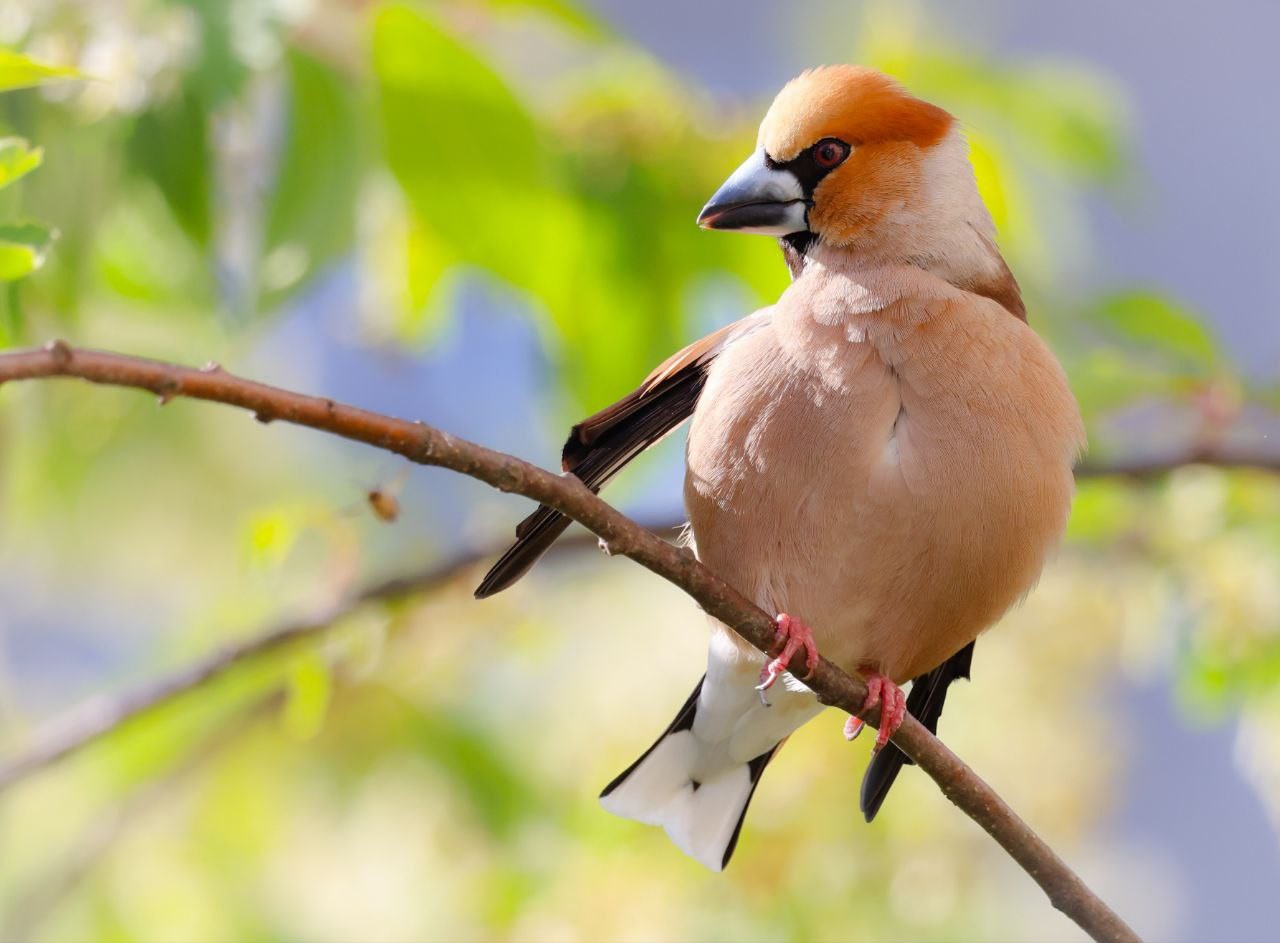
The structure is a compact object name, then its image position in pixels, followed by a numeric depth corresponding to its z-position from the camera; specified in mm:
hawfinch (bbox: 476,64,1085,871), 5359
